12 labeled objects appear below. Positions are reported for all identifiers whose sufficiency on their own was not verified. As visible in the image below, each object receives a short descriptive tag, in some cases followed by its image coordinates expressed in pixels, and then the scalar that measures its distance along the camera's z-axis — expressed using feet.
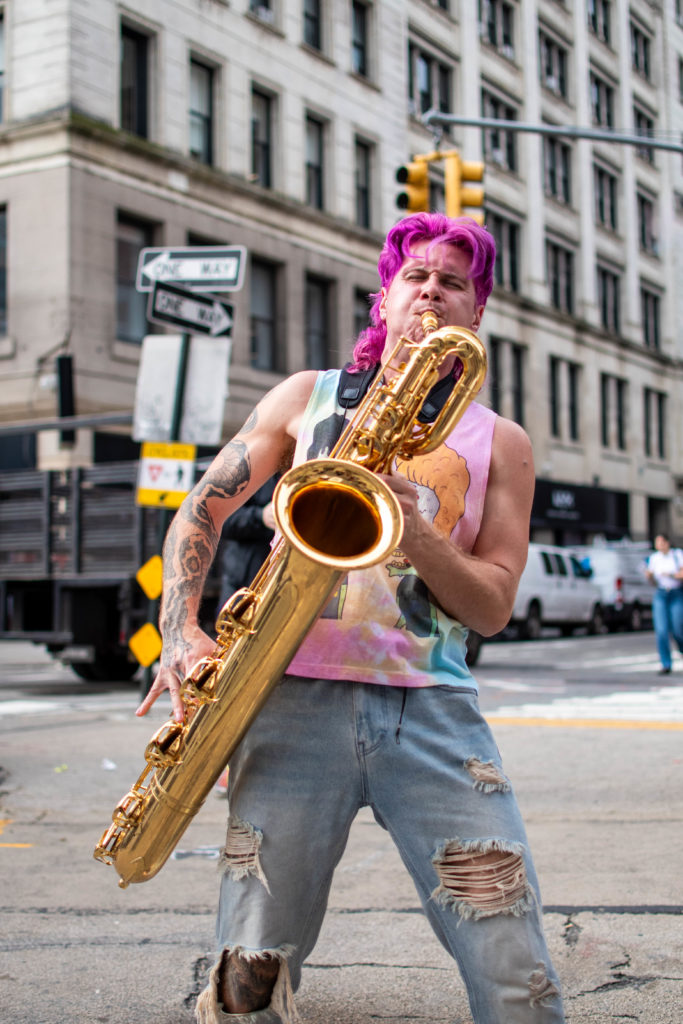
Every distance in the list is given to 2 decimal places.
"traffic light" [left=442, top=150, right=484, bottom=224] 41.45
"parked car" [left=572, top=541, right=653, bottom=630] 92.48
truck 41.91
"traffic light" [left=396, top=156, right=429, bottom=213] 40.81
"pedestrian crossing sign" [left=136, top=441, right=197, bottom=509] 30.73
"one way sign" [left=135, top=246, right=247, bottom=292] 30.04
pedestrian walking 45.98
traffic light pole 40.96
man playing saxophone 7.32
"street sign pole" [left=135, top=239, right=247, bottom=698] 29.53
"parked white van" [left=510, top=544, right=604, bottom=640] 76.87
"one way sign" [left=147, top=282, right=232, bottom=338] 28.66
